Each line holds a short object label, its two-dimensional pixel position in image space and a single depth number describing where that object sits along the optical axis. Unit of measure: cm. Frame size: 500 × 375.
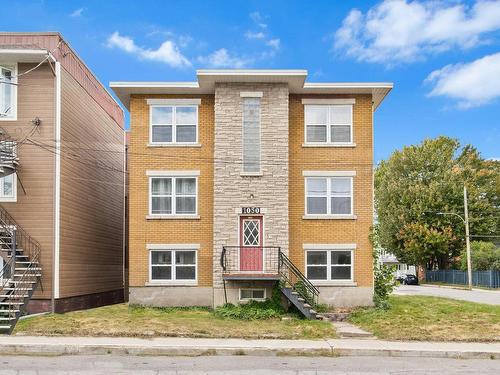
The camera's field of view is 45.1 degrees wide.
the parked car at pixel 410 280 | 6247
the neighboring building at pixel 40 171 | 2091
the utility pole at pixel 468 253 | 4625
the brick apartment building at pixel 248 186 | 2227
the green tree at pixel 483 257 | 5238
